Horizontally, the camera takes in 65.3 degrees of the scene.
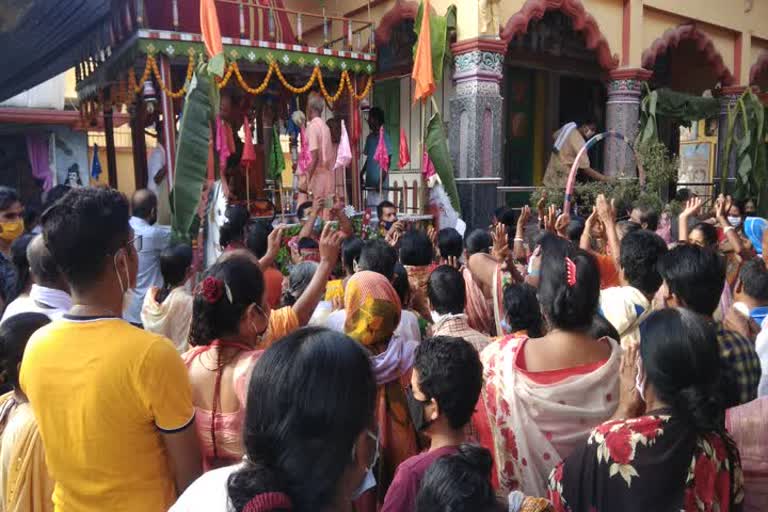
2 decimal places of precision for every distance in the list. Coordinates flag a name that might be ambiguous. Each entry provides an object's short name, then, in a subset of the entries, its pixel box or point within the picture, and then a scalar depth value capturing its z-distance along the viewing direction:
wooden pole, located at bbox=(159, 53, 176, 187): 7.05
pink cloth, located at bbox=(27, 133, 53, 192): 13.99
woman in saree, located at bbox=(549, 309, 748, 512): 1.48
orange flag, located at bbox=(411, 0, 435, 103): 7.83
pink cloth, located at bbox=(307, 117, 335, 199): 7.97
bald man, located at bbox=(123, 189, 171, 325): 4.68
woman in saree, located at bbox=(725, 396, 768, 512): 1.73
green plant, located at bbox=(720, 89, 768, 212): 10.96
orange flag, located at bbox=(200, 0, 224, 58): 5.98
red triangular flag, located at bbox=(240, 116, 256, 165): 8.35
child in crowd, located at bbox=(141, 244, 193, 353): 3.17
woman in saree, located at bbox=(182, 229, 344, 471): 1.79
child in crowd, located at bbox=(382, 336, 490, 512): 1.82
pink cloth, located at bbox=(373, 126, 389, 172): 9.27
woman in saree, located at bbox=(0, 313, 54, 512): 1.80
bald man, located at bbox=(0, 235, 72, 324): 2.42
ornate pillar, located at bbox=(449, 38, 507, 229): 8.99
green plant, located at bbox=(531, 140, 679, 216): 9.00
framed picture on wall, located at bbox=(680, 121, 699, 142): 18.08
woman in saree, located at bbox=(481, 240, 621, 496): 1.94
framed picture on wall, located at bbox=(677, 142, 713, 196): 17.75
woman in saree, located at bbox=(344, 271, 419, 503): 2.45
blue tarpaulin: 5.71
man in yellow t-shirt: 1.45
